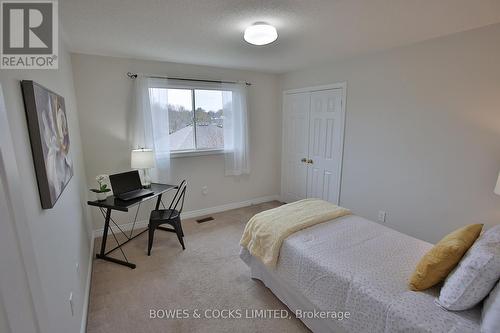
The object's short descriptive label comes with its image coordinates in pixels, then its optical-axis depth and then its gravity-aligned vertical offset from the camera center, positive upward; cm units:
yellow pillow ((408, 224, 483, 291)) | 133 -75
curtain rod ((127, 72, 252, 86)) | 315 +65
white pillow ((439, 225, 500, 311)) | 116 -74
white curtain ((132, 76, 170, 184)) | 321 +4
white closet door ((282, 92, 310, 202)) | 400 -32
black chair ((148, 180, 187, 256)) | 280 -110
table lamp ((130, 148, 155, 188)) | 302 -42
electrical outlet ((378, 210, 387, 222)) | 305 -113
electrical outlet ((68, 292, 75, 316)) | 149 -110
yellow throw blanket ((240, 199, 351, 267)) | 202 -88
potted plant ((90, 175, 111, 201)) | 265 -71
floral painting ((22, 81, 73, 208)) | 116 -8
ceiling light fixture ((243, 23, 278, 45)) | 202 +76
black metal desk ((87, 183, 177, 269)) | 250 -82
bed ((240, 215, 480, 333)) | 123 -93
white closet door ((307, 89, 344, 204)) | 348 -28
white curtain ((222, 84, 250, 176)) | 390 -5
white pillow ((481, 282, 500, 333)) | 103 -82
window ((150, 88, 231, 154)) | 357 +11
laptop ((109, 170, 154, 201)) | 273 -72
